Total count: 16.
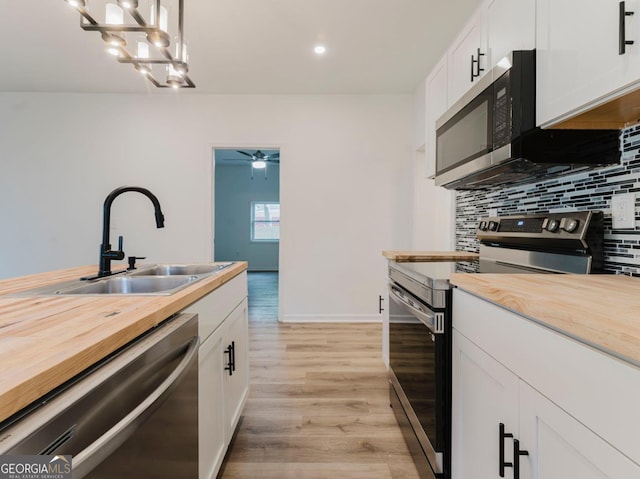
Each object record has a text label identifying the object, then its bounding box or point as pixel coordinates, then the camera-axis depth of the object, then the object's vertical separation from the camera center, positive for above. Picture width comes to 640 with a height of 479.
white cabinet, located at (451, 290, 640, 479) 0.53 -0.35
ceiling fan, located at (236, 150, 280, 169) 5.78 +1.53
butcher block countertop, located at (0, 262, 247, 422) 0.44 -0.19
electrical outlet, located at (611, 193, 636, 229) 1.07 +0.10
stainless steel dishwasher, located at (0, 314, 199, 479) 0.45 -0.32
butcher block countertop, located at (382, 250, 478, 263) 1.85 -0.11
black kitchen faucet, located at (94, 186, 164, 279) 1.35 -0.05
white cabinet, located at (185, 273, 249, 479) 1.10 -0.55
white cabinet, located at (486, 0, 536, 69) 1.19 +0.86
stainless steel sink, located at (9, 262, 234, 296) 1.09 -0.19
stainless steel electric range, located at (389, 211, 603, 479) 1.15 -0.26
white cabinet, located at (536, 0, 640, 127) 0.82 +0.55
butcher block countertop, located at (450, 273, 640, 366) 0.51 -0.13
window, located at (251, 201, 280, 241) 8.42 +0.40
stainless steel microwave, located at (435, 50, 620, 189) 1.18 +0.40
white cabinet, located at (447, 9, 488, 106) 1.55 +0.98
